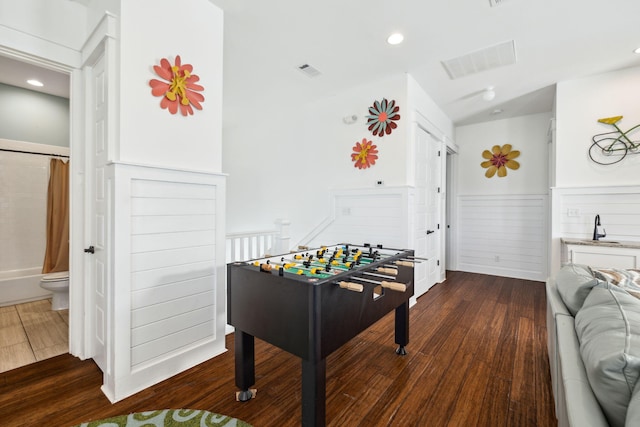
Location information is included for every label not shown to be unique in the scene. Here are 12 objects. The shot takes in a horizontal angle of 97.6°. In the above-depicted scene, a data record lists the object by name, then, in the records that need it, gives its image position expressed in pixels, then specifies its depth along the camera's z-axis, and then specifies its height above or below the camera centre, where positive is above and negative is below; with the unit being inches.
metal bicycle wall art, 123.0 +30.7
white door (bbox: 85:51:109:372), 72.1 -1.1
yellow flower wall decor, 187.0 +36.2
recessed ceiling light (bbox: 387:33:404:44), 100.2 +63.4
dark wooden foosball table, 53.5 -20.5
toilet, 114.3 -31.5
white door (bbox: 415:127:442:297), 142.6 +1.4
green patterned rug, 58.9 -44.9
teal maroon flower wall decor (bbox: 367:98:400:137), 130.6 +45.5
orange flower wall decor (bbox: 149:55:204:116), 73.5 +33.9
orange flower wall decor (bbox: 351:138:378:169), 137.9 +29.0
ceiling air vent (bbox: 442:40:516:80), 108.4 +63.1
